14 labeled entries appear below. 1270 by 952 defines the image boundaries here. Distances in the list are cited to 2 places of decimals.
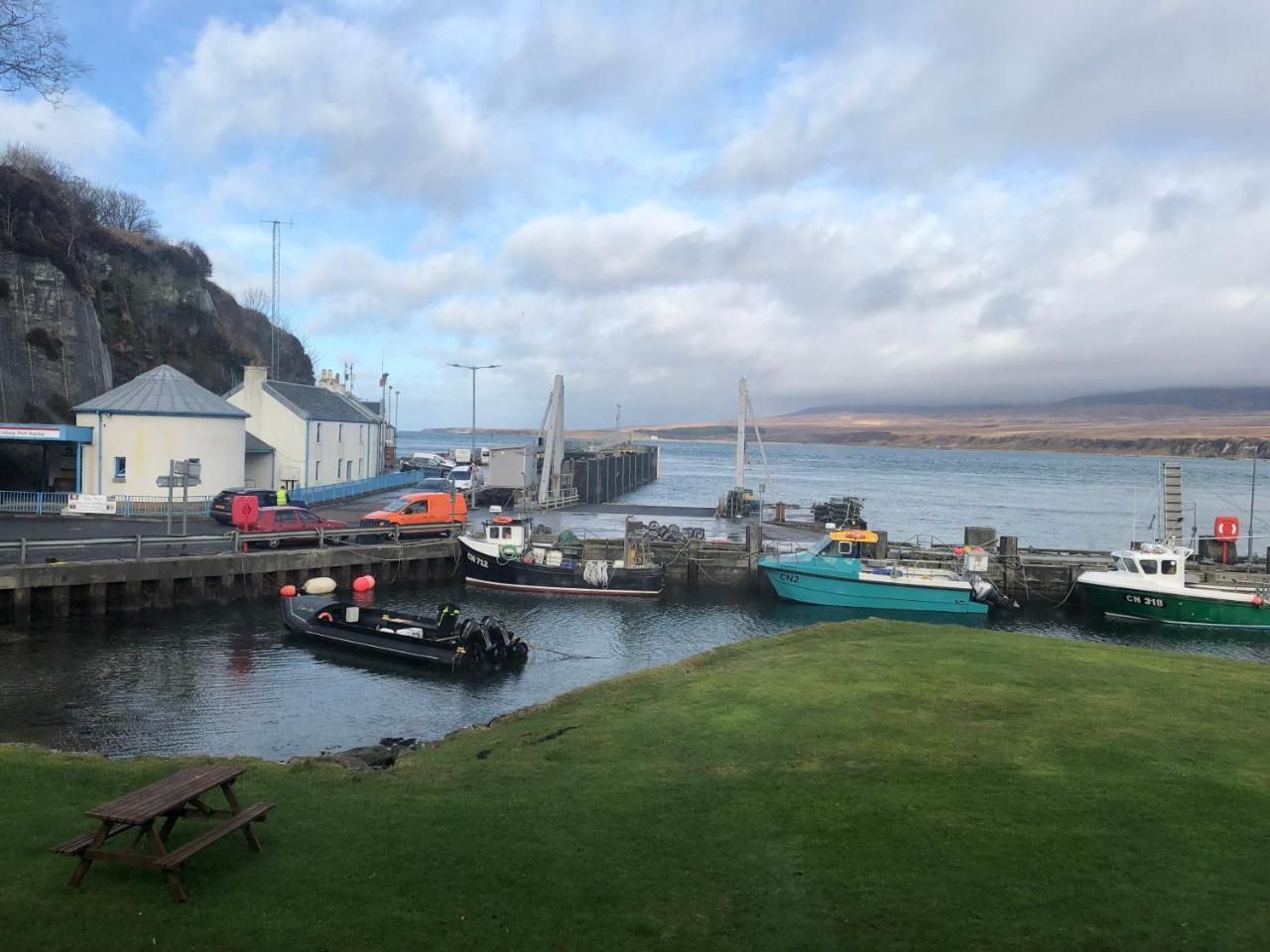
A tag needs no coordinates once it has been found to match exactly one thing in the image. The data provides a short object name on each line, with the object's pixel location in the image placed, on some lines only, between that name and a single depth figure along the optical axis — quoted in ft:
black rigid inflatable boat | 81.46
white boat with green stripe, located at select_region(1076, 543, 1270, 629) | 111.96
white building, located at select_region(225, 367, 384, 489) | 169.37
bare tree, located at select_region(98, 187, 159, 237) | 302.86
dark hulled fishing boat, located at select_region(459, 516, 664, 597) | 122.93
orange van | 134.00
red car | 116.06
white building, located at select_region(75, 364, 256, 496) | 133.18
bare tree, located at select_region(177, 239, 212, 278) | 269.44
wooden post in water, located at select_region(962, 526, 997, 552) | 133.49
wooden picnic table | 25.00
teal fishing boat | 118.01
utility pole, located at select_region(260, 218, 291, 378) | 274.73
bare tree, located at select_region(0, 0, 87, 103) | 58.34
